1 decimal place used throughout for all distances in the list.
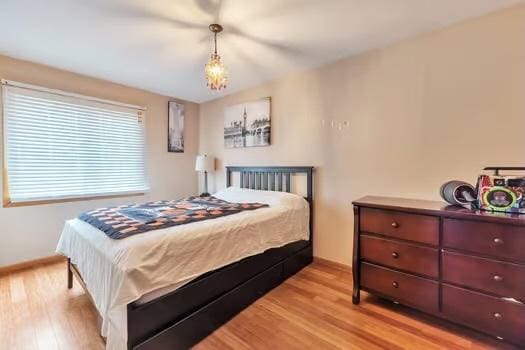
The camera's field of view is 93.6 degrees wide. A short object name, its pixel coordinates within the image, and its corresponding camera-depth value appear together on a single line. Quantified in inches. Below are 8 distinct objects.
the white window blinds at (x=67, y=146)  106.3
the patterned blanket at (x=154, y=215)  66.8
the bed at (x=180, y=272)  53.5
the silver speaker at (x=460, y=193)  67.8
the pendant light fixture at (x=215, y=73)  75.8
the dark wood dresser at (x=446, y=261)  57.1
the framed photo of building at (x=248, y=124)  133.3
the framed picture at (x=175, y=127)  160.1
